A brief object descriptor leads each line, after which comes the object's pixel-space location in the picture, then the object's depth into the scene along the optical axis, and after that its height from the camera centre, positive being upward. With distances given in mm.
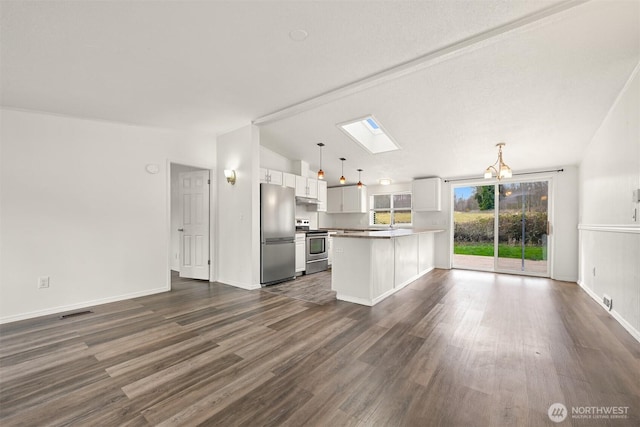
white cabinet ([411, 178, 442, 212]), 6324 +460
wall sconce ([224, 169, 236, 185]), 4488 +630
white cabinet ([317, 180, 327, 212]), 6637 +430
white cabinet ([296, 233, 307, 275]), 5309 -816
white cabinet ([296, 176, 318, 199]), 5922 +602
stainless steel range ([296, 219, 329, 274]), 5547 -804
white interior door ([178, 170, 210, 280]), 4855 -227
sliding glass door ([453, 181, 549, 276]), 5547 -312
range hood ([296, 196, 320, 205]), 6116 +287
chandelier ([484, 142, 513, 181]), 3828 +634
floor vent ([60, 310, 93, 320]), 3068 -1221
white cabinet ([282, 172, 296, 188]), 5441 +703
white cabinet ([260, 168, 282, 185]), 4957 +708
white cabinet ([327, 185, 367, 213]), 7352 +389
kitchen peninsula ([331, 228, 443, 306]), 3547 -776
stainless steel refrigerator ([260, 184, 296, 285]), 4504 -381
